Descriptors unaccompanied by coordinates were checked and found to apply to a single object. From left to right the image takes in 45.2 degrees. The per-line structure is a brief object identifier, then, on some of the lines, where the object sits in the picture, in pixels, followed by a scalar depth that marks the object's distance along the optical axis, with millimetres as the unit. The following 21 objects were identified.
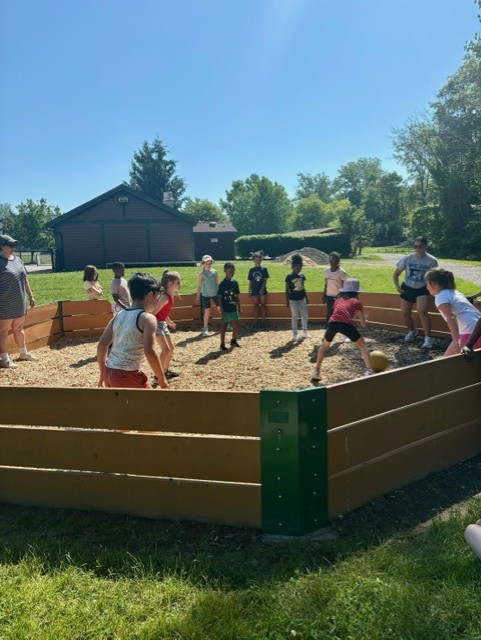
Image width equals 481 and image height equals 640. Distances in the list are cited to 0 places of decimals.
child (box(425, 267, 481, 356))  5656
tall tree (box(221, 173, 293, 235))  102000
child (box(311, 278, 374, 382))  7703
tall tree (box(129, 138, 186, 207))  81000
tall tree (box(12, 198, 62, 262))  70062
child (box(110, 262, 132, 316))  10195
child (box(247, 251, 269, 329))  13484
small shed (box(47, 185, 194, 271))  38812
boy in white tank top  4477
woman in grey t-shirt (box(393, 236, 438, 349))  10258
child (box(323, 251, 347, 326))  11453
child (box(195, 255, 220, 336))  12219
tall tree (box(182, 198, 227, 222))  102288
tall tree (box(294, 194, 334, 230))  103044
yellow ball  8414
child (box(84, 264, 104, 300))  12008
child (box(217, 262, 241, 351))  10477
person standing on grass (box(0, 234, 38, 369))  9008
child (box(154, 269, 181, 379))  7613
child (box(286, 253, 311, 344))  11086
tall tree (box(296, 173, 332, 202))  136000
